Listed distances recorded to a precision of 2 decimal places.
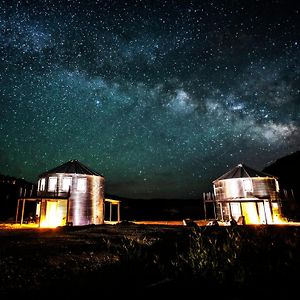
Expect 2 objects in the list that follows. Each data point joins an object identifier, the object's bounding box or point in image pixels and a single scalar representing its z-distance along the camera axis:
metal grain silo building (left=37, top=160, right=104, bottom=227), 30.23
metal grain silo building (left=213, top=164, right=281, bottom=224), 33.31
